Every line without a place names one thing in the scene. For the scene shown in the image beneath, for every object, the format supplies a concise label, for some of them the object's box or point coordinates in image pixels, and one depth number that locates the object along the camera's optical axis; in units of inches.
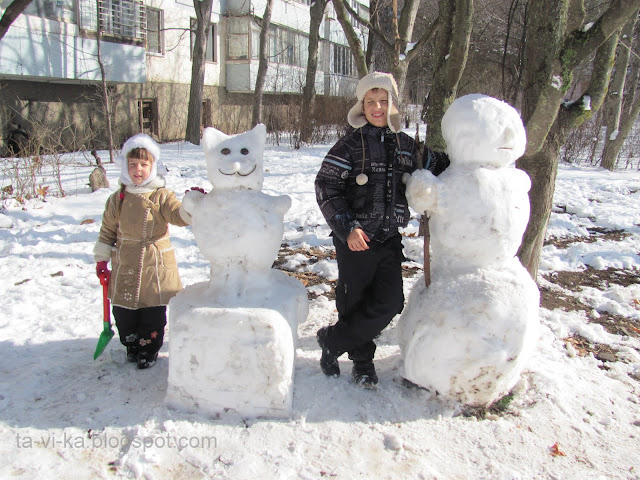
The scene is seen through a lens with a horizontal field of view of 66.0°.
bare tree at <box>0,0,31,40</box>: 276.4
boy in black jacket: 99.5
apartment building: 506.9
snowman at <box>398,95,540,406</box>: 91.6
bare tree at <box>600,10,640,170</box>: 479.8
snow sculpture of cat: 90.7
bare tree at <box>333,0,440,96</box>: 226.2
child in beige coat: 109.3
